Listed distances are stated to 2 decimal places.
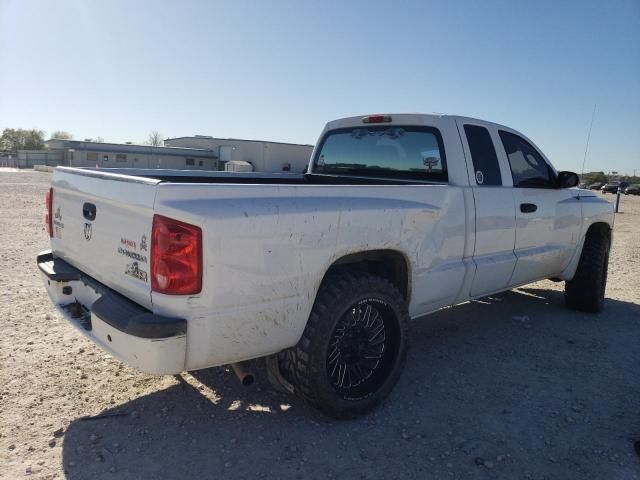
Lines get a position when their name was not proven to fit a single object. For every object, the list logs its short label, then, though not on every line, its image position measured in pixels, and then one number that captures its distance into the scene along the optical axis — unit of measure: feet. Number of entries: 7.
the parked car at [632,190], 176.27
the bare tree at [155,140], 296.30
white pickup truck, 7.61
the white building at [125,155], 160.15
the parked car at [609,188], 166.39
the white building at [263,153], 170.40
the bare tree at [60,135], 287.69
